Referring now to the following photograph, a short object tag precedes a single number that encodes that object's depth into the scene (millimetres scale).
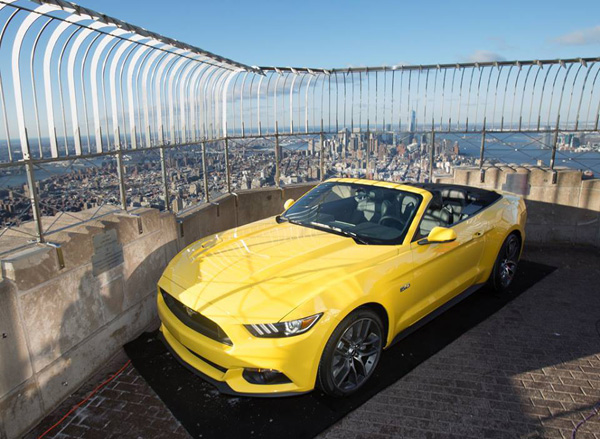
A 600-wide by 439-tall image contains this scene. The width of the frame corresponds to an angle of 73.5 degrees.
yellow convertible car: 2906
